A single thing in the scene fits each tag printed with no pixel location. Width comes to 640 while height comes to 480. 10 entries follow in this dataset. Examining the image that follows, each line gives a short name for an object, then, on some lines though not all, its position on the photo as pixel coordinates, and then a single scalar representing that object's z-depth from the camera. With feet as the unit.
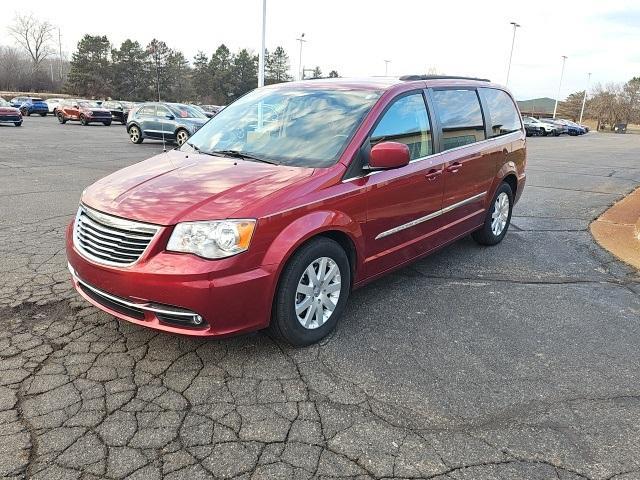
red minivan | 10.19
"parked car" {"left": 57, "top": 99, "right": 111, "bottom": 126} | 108.27
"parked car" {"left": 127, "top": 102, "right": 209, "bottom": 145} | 61.87
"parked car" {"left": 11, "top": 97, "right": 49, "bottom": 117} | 142.99
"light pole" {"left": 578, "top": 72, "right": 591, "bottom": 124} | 266.51
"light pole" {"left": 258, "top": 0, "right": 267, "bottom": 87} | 61.00
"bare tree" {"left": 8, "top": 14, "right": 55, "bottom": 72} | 337.72
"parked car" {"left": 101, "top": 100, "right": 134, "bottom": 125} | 126.00
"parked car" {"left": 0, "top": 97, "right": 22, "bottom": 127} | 91.35
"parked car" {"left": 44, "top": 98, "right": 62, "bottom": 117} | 153.63
